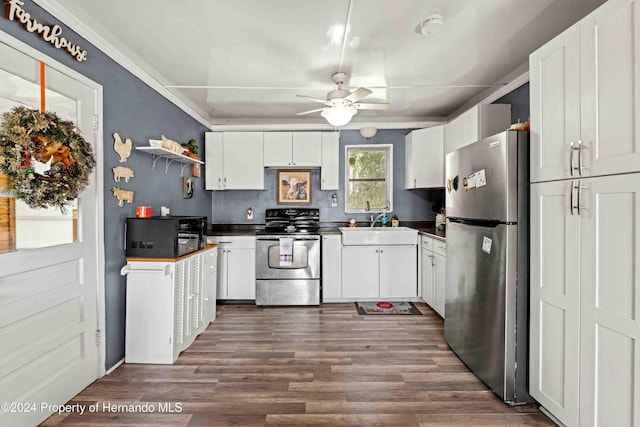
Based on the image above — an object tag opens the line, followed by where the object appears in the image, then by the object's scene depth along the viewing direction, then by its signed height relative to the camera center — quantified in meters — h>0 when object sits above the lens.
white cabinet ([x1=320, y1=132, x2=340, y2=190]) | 4.36 +0.67
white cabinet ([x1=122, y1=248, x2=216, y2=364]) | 2.46 -0.79
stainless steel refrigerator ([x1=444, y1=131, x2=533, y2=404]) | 1.93 -0.33
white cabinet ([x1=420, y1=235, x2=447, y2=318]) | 3.40 -0.71
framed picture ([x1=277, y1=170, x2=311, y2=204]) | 4.62 +0.36
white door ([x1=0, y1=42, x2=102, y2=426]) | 1.63 -0.47
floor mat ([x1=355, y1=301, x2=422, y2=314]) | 3.65 -1.17
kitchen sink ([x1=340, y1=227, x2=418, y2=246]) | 3.98 -0.33
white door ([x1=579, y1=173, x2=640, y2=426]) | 1.31 -0.41
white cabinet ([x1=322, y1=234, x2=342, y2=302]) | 4.02 -0.71
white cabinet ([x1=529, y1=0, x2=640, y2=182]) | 1.32 +0.55
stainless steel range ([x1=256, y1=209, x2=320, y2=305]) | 3.89 -0.73
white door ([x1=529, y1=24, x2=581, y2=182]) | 1.60 +0.58
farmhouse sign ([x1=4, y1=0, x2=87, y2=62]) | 1.62 +1.04
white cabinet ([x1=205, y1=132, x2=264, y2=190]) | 4.34 +0.71
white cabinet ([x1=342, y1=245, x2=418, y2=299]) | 4.00 -0.78
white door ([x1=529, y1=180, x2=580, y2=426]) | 1.61 -0.49
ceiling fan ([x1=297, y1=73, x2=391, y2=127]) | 2.72 +0.96
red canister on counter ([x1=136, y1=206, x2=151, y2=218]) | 2.62 -0.01
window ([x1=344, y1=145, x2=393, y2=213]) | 4.68 +0.50
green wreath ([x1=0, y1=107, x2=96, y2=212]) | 1.58 +0.30
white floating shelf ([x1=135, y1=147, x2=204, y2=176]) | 2.74 +0.55
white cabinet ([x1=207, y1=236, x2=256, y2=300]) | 3.98 -0.71
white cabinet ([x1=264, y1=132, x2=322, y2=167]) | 4.34 +0.89
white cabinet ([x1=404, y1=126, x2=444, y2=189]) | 3.99 +0.70
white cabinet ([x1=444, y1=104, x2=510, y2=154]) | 3.13 +0.92
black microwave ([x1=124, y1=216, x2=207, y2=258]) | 2.49 -0.21
